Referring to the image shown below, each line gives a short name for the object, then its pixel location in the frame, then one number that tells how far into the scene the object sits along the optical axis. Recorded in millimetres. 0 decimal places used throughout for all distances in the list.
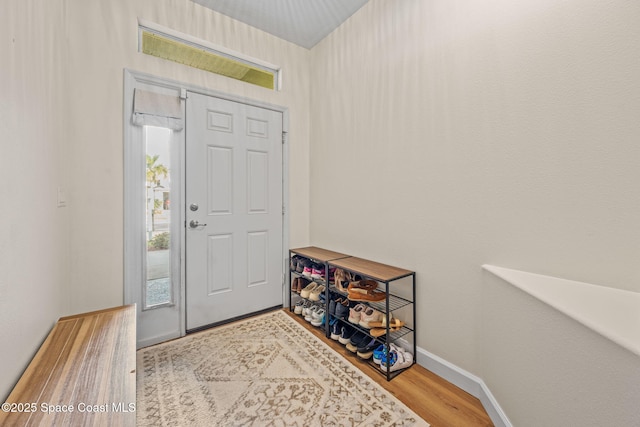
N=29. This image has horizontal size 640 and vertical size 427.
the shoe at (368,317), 1967
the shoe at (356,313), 2061
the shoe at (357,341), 2033
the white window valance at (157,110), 2098
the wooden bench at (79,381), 866
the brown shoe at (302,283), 2771
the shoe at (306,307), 2608
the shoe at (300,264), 2746
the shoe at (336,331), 2223
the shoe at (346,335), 2145
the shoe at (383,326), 1912
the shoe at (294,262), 2836
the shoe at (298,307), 2727
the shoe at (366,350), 1966
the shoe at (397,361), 1849
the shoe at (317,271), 2512
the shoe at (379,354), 1869
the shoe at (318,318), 2455
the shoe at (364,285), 2073
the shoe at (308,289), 2626
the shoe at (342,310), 2232
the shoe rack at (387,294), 1871
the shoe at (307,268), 2617
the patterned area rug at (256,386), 1448
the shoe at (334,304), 2287
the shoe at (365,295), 1987
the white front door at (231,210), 2393
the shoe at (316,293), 2562
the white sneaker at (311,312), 2536
